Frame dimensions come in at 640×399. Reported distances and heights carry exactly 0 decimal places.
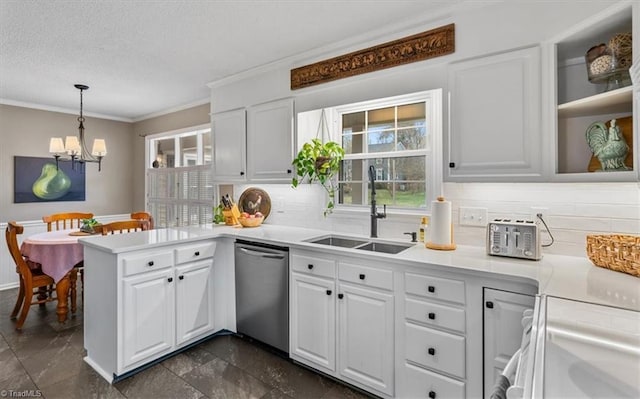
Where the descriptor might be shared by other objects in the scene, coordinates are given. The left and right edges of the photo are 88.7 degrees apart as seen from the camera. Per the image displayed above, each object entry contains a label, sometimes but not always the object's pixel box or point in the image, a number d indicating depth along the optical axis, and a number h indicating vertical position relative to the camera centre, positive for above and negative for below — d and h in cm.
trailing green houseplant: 274 +32
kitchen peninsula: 169 -64
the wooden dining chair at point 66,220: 406 -26
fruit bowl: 321 -22
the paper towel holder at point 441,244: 213 -30
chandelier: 357 +58
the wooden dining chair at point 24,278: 304 -75
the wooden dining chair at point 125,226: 312 -27
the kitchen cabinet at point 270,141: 296 +55
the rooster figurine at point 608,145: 161 +27
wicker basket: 145 -26
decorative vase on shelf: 158 +68
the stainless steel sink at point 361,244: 243 -36
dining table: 313 -57
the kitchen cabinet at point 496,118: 183 +47
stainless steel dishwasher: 249 -75
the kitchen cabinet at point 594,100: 159 +50
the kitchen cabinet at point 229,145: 335 +57
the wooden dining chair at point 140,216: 422 -22
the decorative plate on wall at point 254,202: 350 -3
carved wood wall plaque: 218 +106
